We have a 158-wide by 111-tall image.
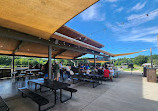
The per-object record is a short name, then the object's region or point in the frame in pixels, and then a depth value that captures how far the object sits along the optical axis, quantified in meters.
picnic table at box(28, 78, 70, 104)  2.48
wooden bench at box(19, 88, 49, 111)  1.99
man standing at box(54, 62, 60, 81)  5.07
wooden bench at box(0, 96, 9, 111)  1.66
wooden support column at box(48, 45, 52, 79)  4.61
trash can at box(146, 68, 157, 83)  5.32
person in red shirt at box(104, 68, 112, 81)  5.46
